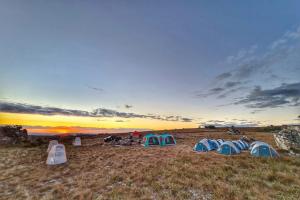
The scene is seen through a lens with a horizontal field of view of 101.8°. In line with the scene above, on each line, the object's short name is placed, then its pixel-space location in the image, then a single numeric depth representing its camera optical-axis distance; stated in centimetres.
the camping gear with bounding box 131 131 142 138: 3610
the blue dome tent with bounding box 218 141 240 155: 1444
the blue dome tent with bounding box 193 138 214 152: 1638
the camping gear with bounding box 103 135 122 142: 2637
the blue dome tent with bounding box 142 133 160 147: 2168
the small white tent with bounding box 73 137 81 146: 2386
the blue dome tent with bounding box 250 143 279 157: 1291
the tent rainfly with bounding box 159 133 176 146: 2222
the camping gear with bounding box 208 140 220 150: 1726
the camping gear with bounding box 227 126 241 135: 3801
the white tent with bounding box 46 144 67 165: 1186
